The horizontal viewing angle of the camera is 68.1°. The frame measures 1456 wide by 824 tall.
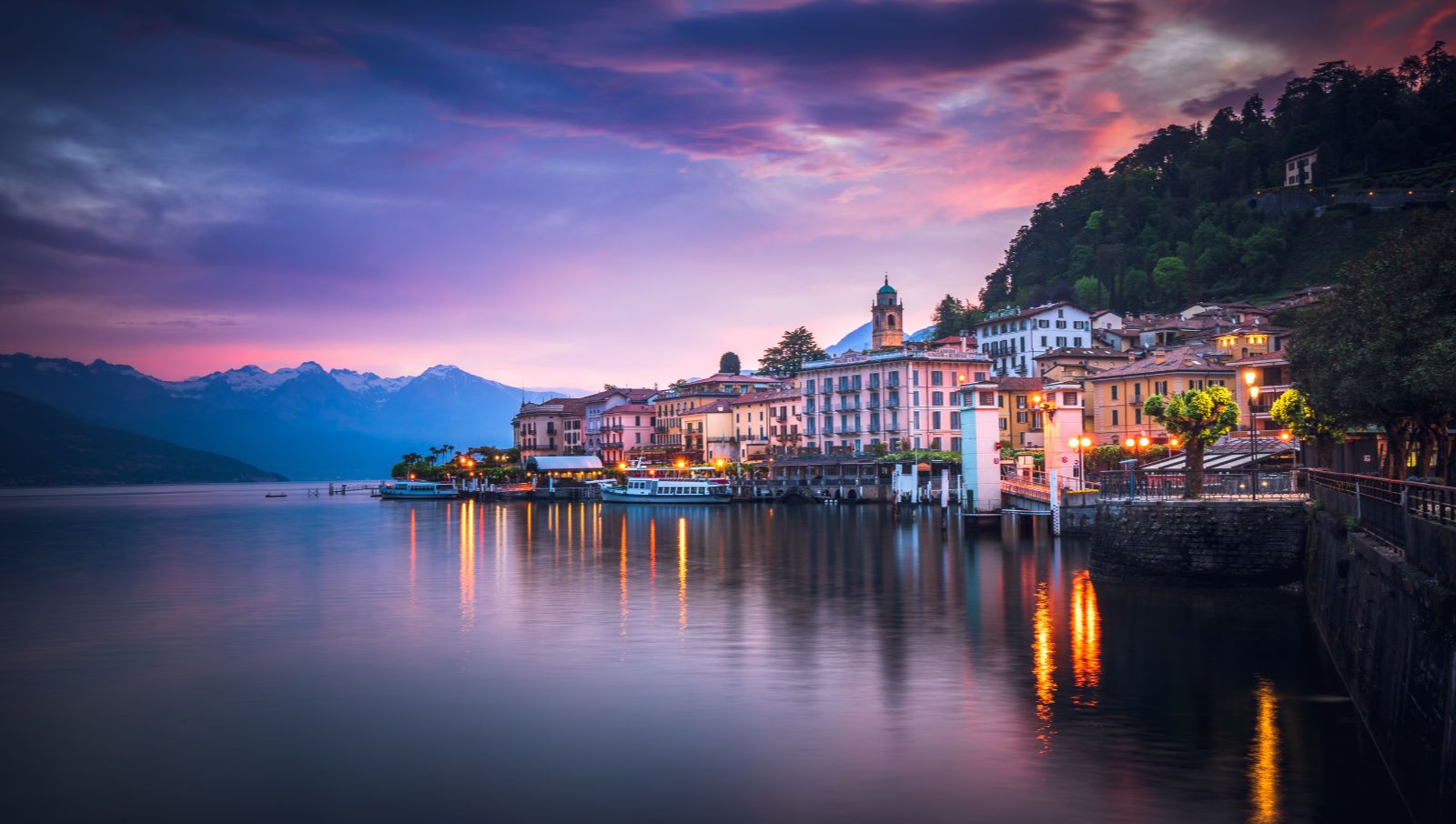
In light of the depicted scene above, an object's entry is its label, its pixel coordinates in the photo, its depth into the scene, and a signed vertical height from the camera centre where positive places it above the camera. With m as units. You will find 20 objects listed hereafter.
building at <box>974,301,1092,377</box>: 139.00 +15.07
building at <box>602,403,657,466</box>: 182.12 +4.45
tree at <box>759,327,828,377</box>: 184.88 +17.31
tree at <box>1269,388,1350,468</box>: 47.66 +0.88
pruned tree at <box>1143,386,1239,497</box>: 46.12 +1.18
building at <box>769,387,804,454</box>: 144.50 +4.10
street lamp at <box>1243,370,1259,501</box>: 40.91 -1.26
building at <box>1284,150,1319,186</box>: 171.00 +44.17
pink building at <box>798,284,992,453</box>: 126.38 +6.39
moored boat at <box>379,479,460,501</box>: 167.75 -5.07
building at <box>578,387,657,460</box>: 192.00 +9.04
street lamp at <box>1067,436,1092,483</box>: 69.06 +0.20
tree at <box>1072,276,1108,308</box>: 164.07 +23.85
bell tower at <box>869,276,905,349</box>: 147.00 +18.15
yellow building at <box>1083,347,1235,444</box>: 100.62 +5.89
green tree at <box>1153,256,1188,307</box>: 157.62 +24.43
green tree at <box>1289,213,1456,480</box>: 34.81 +3.33
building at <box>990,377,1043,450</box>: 120.94 +4.43
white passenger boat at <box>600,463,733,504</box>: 130.12 -4.48
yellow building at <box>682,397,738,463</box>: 160.62 +3.12
